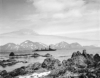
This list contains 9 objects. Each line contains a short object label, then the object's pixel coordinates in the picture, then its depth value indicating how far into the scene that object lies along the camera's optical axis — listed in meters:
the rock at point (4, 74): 14.36
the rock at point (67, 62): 18.95
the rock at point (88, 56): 21.34
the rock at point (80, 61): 17.94
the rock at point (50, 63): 19.35
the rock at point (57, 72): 13.66
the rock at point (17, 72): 15.62
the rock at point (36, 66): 18.43
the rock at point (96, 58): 21.95
